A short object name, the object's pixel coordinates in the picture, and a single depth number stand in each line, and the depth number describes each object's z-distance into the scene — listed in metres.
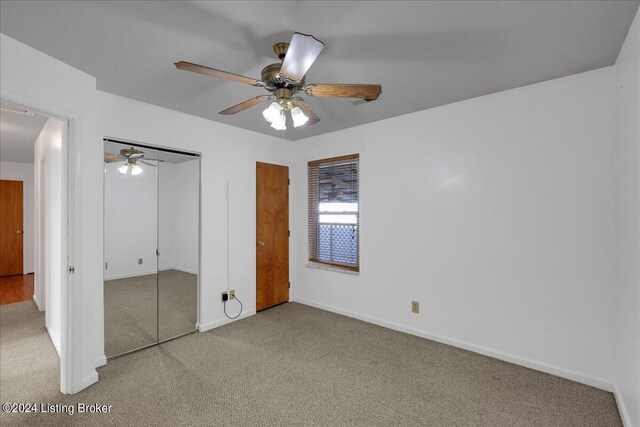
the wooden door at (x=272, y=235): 3.96
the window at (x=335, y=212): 3.78
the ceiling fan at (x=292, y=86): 1.47
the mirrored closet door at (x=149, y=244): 2.74
